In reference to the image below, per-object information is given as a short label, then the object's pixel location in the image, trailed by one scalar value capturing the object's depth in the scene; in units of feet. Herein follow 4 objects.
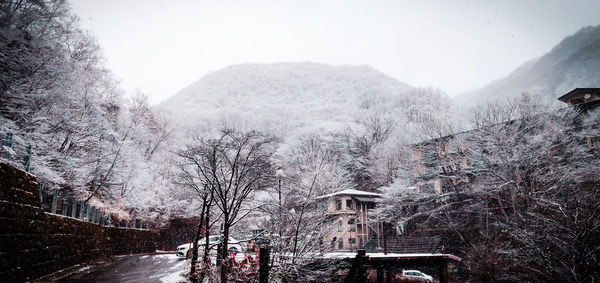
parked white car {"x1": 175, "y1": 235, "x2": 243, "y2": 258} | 54.70
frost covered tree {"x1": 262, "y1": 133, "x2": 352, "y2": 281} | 30.48
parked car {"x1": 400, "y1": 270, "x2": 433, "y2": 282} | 68.47
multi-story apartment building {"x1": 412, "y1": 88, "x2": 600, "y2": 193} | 78.37
